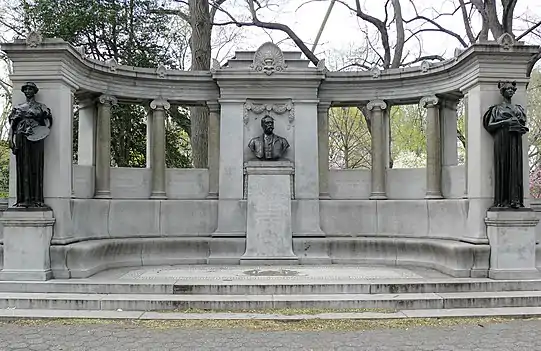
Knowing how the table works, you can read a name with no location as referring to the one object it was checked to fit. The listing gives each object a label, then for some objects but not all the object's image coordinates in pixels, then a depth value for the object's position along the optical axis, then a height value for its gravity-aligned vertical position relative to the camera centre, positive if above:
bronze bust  12.90 +0.68
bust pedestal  12.52 -0.81
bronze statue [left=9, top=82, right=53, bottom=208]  10.20 +0.64
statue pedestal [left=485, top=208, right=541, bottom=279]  10.41 -1.16
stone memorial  10.77 +0.12
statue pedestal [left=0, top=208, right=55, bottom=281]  10.16 -1.15
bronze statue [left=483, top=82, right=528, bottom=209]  10.45 +0.49
